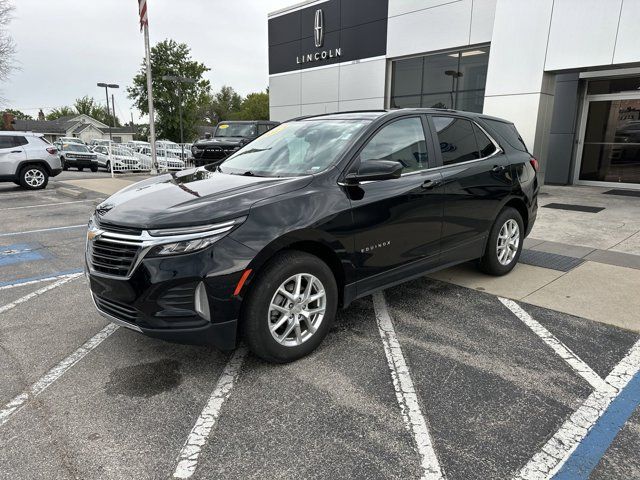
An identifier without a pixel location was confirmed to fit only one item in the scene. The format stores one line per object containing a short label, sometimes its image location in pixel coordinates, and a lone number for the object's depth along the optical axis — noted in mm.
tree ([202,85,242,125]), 93750
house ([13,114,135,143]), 79688
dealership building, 10344
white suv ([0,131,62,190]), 12477
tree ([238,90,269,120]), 80938
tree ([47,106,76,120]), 108375
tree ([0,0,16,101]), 27906
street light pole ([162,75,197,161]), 18794
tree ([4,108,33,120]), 106875
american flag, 13648
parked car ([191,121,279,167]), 14742
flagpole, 13841
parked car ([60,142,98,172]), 24047
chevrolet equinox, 2732
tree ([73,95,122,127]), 99188
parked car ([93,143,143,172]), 18516
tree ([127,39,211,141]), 48938
